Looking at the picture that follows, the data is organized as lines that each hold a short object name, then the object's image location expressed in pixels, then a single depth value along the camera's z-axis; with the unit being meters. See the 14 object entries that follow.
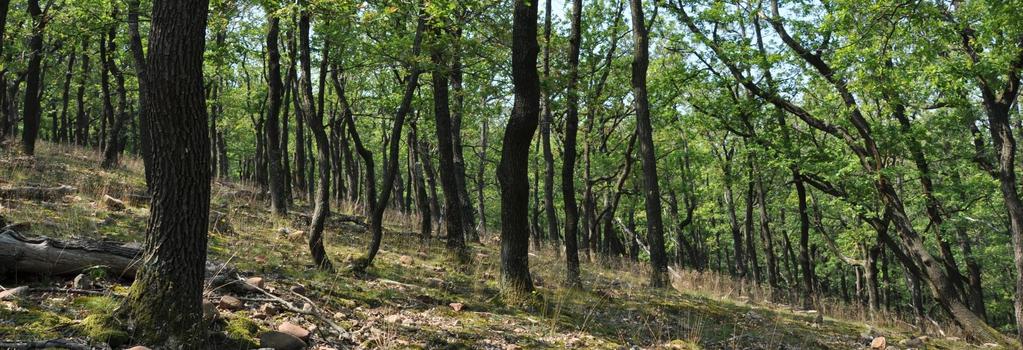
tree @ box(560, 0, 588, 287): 10.95
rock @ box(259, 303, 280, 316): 5.34
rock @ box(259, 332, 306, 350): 4.56
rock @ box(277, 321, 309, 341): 4.81
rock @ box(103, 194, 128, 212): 9.47
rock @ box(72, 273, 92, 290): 4.78
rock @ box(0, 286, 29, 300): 4.31
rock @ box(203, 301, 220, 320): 4.50
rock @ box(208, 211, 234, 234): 9.19
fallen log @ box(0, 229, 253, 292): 4.77
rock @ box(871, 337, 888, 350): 9.08
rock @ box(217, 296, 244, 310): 5.15
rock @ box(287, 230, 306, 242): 10.08
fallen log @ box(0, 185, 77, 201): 8.81
